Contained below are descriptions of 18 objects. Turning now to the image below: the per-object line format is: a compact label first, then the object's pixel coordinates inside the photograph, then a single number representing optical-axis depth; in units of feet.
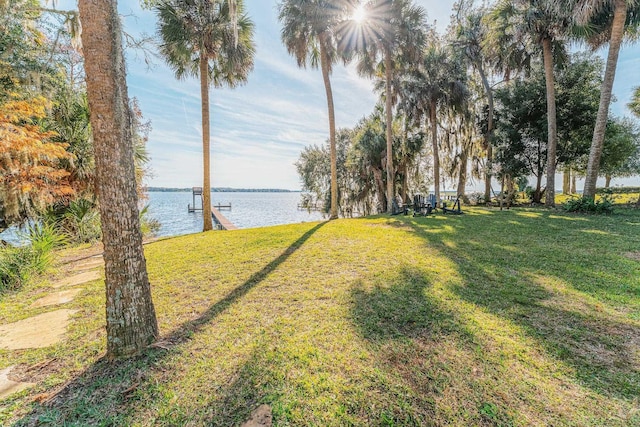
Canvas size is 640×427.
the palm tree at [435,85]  46.75
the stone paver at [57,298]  10.77
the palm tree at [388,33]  37.60
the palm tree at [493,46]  36.19
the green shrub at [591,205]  26.89
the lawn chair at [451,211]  35.00
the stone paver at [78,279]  13.12
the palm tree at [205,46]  26.73
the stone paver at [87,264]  16.08
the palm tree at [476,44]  44.47
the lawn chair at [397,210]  37.90
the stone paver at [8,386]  5.88
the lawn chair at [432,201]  38.04
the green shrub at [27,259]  12.59
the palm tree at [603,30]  25.71
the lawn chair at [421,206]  35.70
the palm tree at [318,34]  33.24
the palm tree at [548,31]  31.81
